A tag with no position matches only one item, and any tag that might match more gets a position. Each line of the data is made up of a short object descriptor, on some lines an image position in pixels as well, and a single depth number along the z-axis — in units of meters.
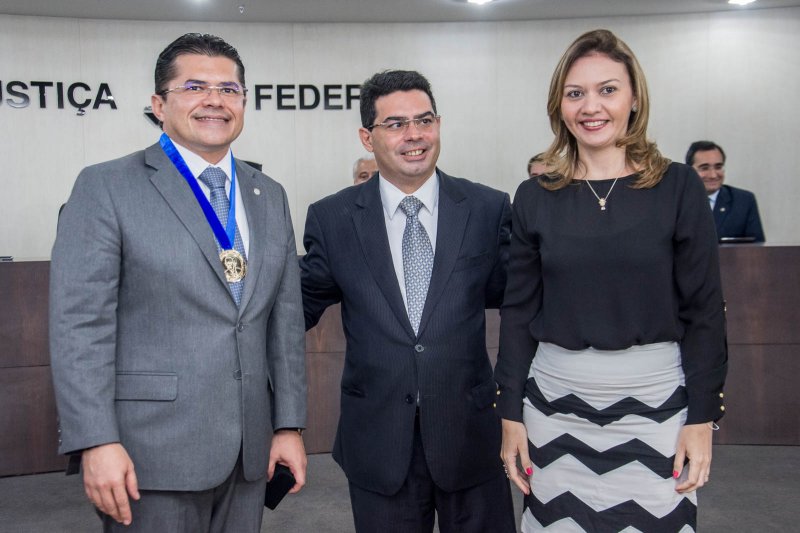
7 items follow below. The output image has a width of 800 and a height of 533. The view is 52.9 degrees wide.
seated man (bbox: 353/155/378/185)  5.91
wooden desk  4.77
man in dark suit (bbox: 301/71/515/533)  2.29
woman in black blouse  1.89
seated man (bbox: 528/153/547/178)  5.91
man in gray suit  1.76
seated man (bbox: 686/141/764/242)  5.70
